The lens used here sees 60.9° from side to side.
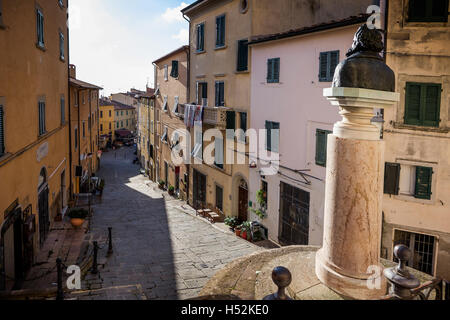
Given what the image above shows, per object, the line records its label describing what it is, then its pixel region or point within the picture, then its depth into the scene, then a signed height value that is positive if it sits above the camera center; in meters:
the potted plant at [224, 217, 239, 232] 21.35 -5.69
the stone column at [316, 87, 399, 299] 5.46 -1.03
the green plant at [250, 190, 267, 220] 19.33 -4.09
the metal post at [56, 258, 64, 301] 7.72 -3.49
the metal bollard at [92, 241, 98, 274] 12.66 -4.87
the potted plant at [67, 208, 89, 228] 17.56 -4.50
